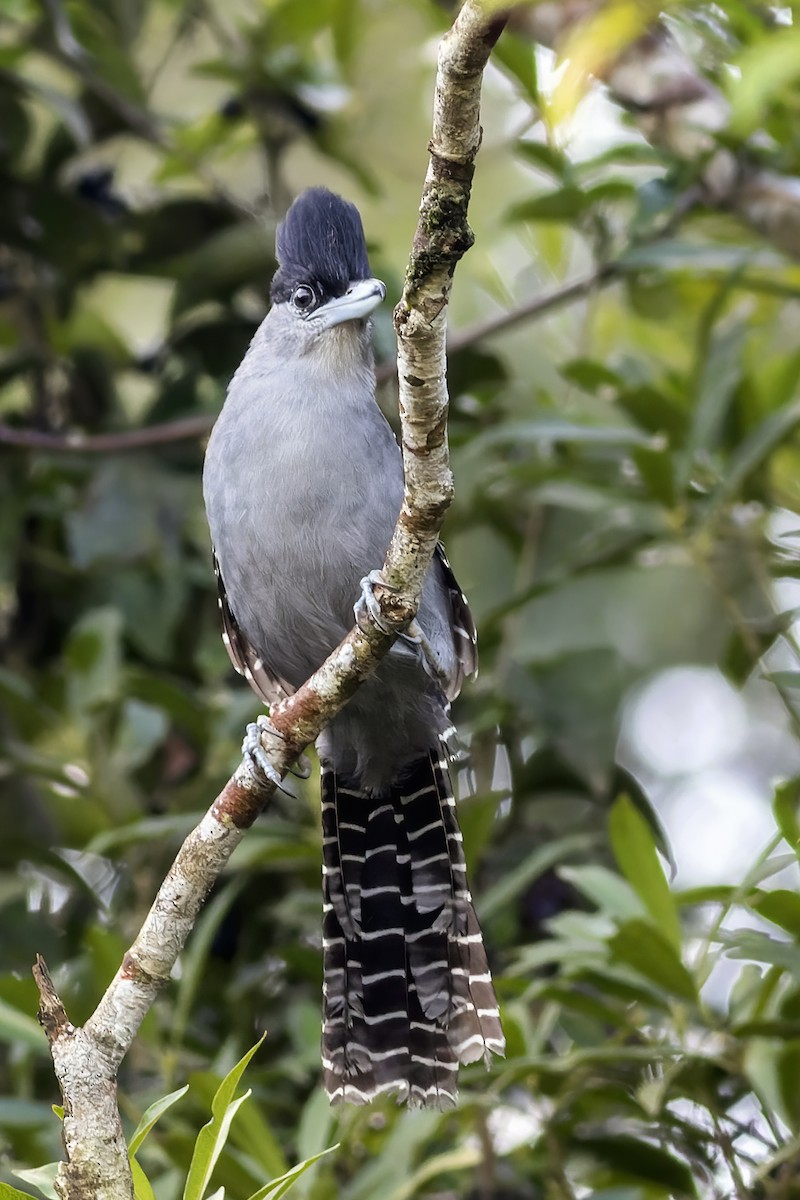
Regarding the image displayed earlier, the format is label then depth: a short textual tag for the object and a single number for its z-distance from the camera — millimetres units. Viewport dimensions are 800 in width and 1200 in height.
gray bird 6691
